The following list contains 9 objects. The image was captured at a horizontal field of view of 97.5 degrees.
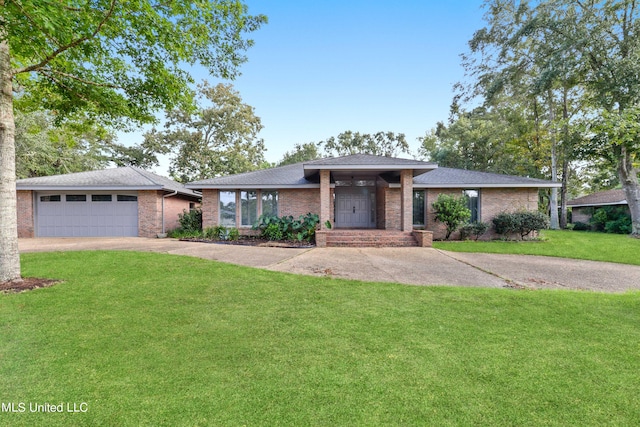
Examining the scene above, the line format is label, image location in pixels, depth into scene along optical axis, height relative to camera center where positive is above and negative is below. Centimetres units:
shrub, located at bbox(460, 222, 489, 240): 1286 -69
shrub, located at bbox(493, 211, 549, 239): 1244 -32
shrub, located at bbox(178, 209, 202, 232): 1396 -30
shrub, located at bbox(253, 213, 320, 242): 1161 -48
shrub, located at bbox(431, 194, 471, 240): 1216 +19
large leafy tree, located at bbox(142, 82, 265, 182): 2423 +697
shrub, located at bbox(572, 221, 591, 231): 2003 -85
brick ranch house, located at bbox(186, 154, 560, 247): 1278 +98
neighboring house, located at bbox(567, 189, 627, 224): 1900 +87
